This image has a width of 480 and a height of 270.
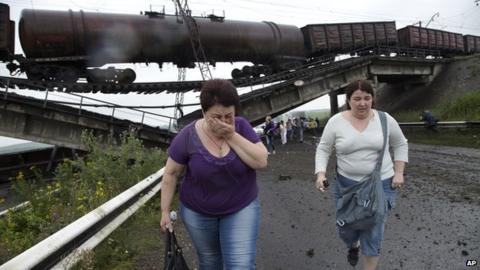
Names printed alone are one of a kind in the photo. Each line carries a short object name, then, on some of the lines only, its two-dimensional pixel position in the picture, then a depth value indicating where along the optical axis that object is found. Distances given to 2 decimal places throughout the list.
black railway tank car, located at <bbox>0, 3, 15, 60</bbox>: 18.00
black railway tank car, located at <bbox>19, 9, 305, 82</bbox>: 19.05
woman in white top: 3.45
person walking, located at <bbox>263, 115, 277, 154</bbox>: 18.67
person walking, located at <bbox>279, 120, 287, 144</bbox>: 23.75
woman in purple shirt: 2.60
